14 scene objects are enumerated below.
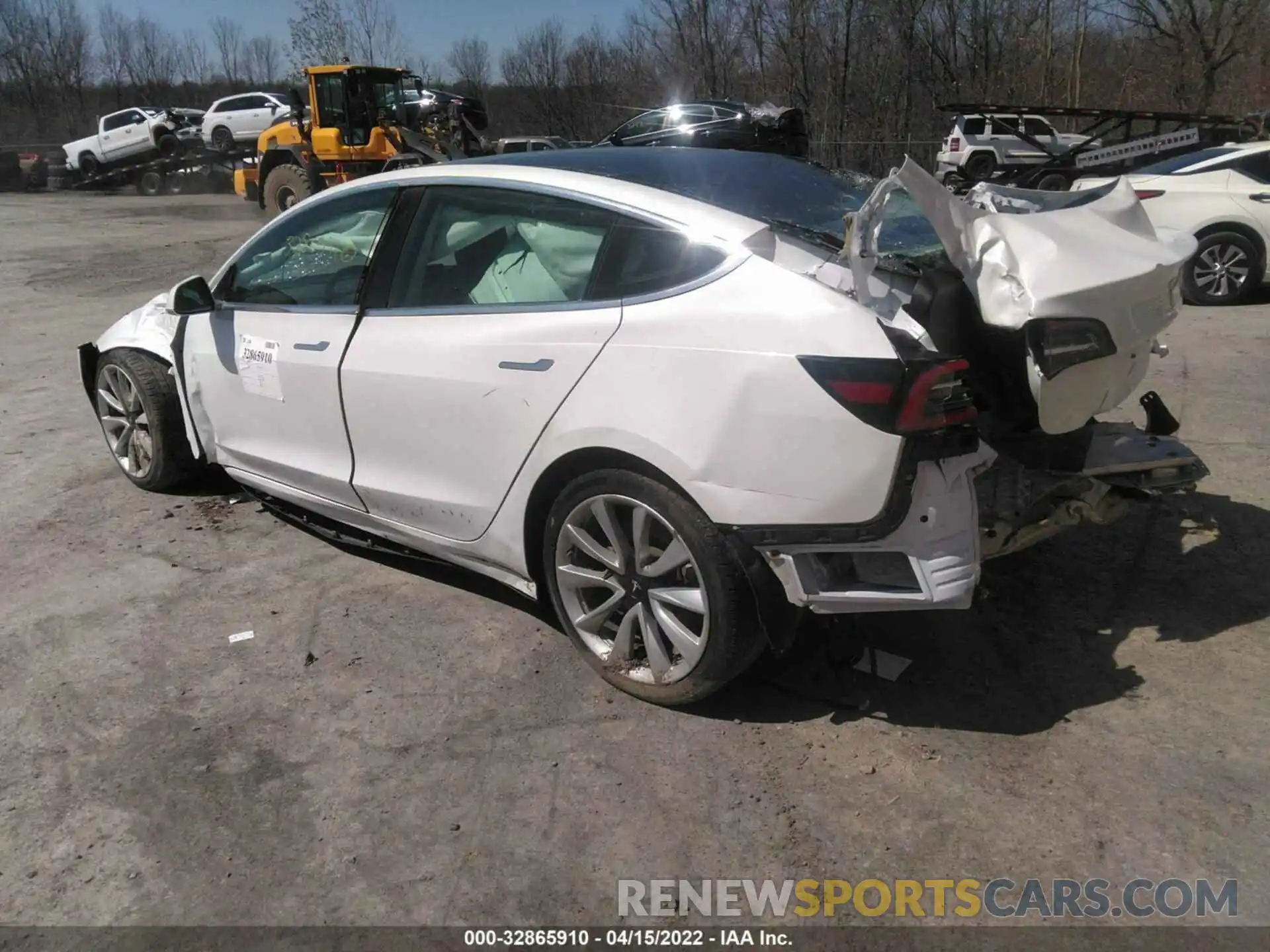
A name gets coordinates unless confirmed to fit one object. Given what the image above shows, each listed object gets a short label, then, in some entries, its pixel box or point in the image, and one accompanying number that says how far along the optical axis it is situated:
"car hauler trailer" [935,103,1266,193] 16.25
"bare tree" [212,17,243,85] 62.81
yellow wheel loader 18.77
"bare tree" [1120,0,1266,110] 26.31
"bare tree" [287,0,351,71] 38.44
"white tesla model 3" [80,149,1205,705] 2.67
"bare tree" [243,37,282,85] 63.25
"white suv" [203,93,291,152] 29.72
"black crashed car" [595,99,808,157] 18.36
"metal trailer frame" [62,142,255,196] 30.08
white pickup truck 30.17
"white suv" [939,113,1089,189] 23.91
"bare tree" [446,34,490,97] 51.88
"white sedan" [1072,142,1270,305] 9.14
